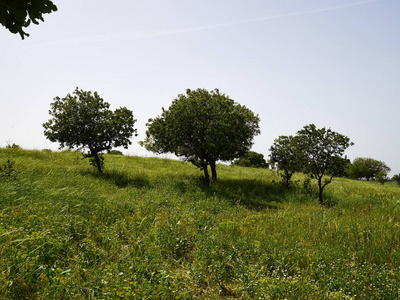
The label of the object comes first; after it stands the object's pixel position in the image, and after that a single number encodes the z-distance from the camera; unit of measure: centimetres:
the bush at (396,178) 4538
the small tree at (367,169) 5988
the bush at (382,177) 3809
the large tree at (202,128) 1712
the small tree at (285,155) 1906
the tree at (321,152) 1639
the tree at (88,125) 1838
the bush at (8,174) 1026
